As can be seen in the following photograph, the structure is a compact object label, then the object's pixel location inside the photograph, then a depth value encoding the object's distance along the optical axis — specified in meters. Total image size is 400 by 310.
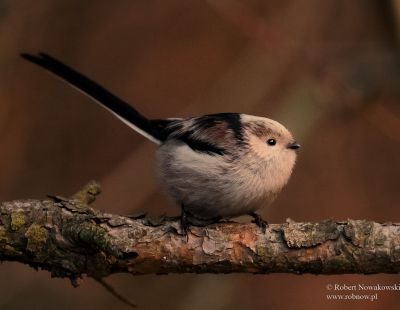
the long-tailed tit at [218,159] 6.42
